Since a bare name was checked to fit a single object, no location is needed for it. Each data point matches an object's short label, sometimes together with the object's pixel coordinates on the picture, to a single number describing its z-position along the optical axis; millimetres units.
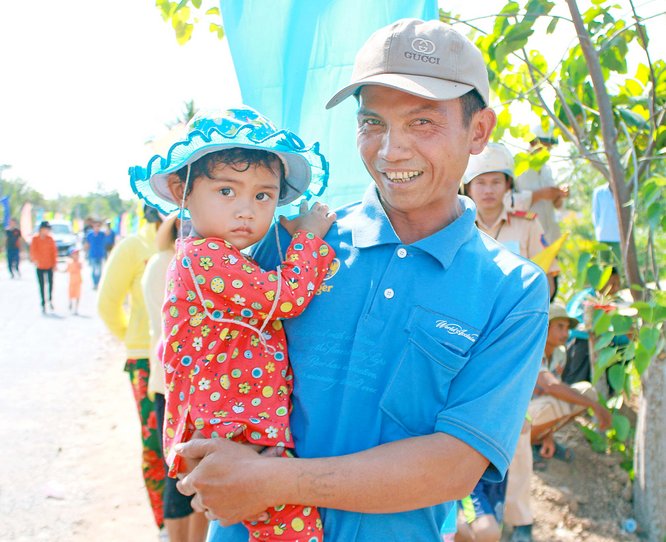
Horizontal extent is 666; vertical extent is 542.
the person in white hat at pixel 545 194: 5043
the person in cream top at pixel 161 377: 3436
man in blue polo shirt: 1417
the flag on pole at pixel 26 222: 28869
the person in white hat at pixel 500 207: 3998
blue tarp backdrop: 2350
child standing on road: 12674
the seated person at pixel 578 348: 5207
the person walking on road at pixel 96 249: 17531
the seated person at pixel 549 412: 3719
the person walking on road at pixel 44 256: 13258
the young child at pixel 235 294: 1633
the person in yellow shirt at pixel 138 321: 3791
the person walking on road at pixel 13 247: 19562
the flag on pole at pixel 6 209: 29659
